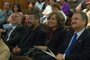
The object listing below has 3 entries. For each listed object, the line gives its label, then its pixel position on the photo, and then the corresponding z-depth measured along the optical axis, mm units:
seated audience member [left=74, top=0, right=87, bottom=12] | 4838
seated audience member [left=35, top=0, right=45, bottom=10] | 5453
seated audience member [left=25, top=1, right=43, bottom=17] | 4023
